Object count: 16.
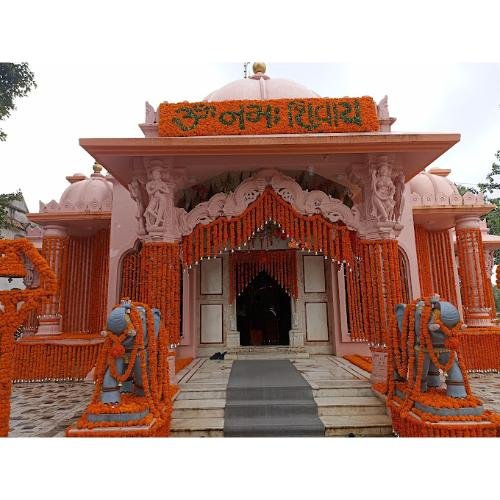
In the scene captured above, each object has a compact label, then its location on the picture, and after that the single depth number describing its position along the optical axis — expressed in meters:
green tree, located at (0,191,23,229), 8.96
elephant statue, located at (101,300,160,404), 4.01
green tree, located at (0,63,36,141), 8.95
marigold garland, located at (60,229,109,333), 9.74
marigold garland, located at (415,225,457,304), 9.67
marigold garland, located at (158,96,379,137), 5.82
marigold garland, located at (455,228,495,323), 8.68
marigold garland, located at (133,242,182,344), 5.41
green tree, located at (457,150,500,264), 14.33
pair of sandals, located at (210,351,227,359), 8.19
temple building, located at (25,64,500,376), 5.42
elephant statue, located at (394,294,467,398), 4.02
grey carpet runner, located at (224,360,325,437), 4.36
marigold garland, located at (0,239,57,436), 3.64
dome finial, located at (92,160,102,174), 10.61
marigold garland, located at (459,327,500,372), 8.12
